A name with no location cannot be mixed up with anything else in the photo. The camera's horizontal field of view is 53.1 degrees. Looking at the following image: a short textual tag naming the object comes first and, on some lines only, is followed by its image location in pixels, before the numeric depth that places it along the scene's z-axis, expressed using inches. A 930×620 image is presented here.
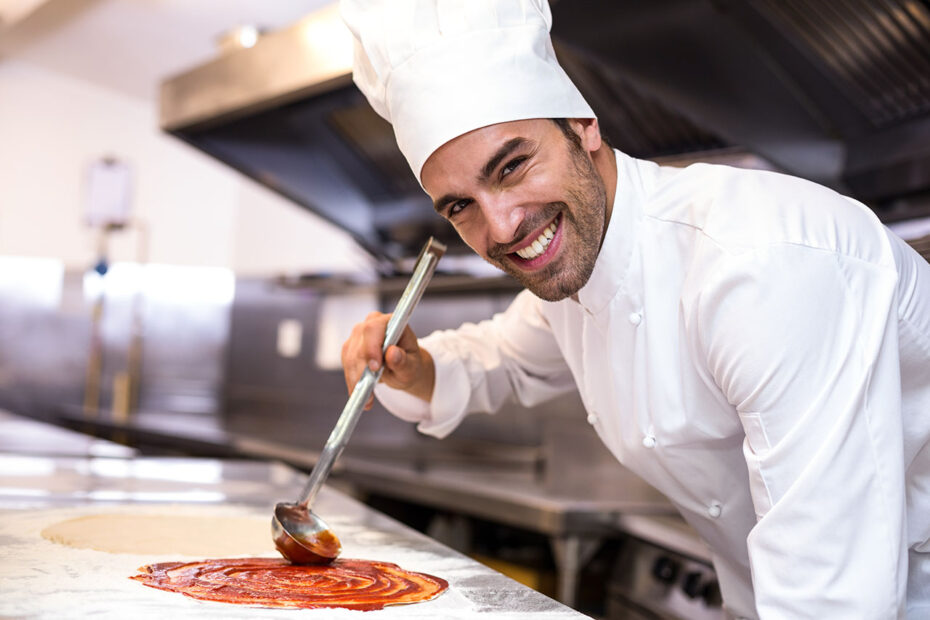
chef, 36.3
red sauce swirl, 37.6
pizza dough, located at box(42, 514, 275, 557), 46.1
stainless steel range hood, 66.7
